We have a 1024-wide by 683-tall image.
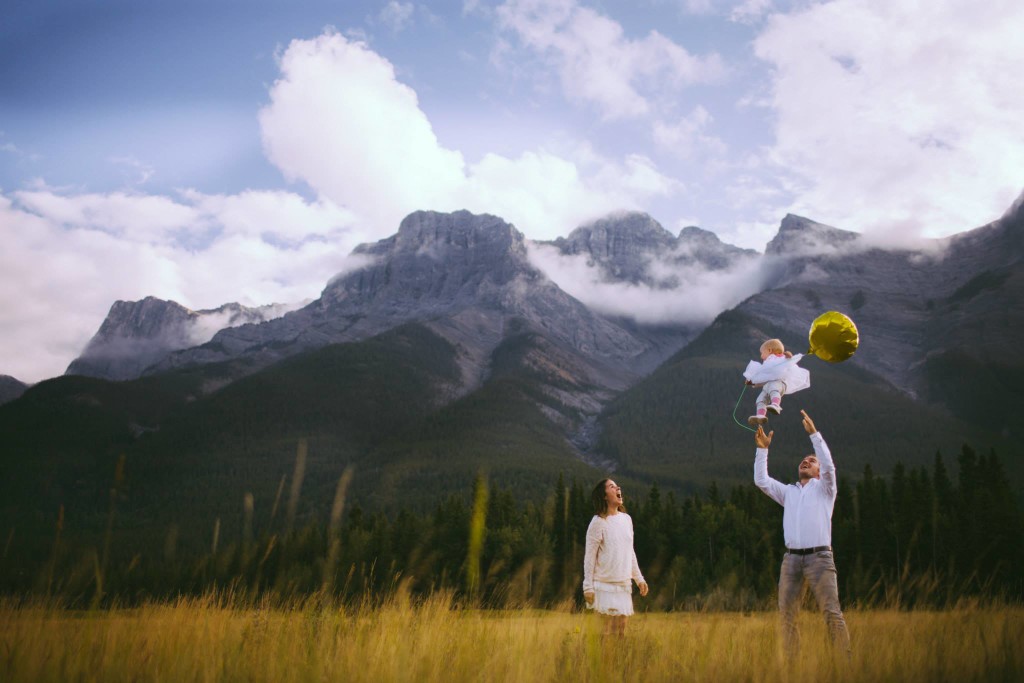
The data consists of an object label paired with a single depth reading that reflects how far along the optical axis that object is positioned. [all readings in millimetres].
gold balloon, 7391
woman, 8742
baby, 7246
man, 8133
